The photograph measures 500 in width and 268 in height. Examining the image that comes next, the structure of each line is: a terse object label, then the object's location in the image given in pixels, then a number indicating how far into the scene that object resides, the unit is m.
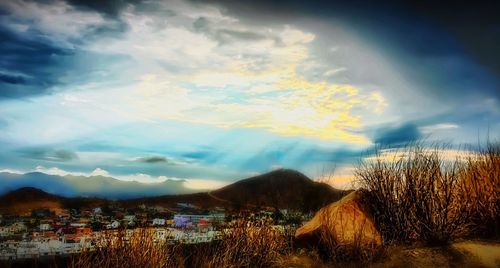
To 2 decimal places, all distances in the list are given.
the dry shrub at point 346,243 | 14.62
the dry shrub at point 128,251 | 12.54
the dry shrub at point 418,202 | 15.66
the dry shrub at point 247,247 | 15.12
